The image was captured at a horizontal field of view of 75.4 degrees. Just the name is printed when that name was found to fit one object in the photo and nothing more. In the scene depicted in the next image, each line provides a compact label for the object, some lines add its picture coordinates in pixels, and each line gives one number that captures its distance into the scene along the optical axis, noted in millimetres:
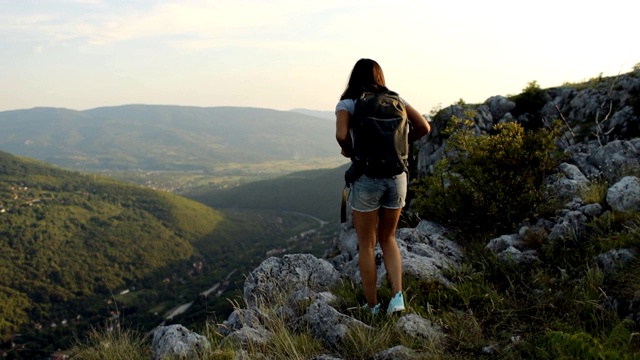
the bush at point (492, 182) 7508
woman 4578
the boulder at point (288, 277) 6516
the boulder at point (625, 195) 5766
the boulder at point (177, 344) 4223
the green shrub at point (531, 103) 16891
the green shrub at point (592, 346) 2914
